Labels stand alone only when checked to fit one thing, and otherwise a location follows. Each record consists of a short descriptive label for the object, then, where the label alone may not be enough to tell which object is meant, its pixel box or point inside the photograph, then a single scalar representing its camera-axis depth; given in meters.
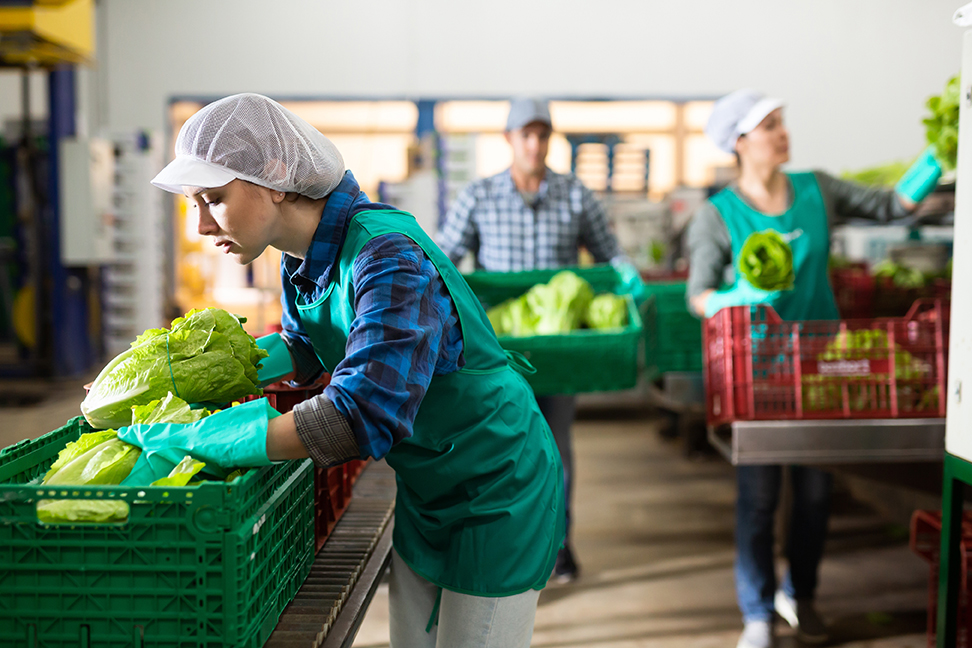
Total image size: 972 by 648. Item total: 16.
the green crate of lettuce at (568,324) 2.68
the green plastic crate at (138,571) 1.03
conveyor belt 1.25
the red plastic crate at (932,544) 2.22
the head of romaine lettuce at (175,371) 1.30
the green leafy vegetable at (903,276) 3.98
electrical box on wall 7.27
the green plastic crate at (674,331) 3.38
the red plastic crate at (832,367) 2.38
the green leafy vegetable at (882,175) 3.90
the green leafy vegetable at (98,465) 1.14
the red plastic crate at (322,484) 1.61
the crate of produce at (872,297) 3.80
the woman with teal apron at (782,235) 2.70
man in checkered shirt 3.34
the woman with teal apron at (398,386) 1.12
